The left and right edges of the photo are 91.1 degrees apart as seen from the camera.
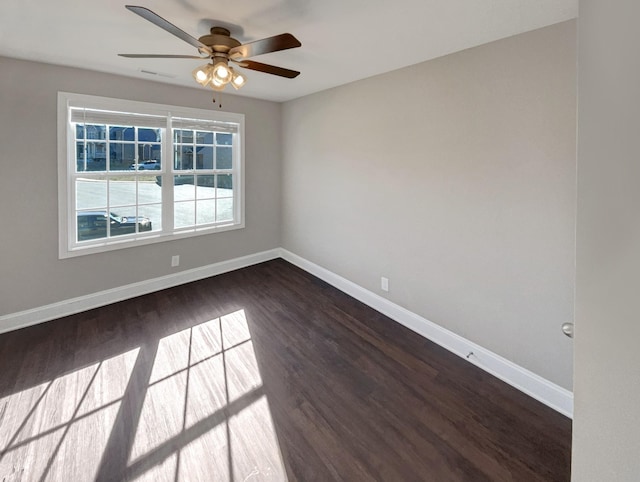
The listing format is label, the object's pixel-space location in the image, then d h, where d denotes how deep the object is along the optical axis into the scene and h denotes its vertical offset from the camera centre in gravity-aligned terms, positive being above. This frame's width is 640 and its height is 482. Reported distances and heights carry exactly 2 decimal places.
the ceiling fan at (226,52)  1.73 +1.11
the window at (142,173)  3.20 +0.71
